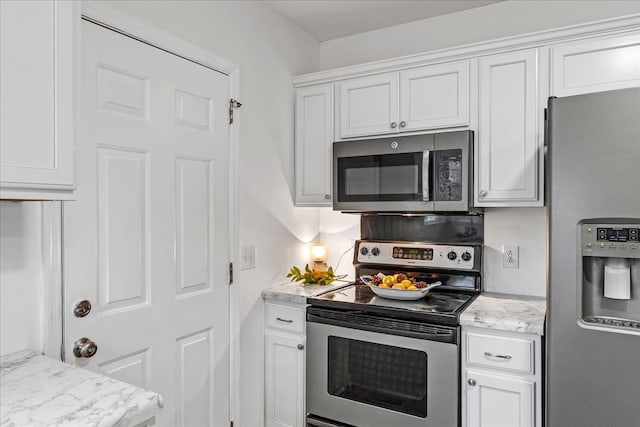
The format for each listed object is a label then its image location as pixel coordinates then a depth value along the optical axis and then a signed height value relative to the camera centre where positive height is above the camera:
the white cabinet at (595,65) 1.93 +0.65
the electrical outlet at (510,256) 2.45 -0.27
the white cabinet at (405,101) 2.30 +0.60
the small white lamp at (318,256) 2.93 -0.32
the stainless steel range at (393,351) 2.01 -0.69
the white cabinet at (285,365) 2.42 -0.87
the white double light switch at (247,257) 2.37 -0.27
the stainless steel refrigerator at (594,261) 1.51 -0.19
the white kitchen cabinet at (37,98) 1.09 +0.29
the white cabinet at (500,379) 1.84 -0.73
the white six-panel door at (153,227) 1.64 -0.08
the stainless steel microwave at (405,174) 2.23 +0.19
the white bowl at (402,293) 2.24 -0.43
